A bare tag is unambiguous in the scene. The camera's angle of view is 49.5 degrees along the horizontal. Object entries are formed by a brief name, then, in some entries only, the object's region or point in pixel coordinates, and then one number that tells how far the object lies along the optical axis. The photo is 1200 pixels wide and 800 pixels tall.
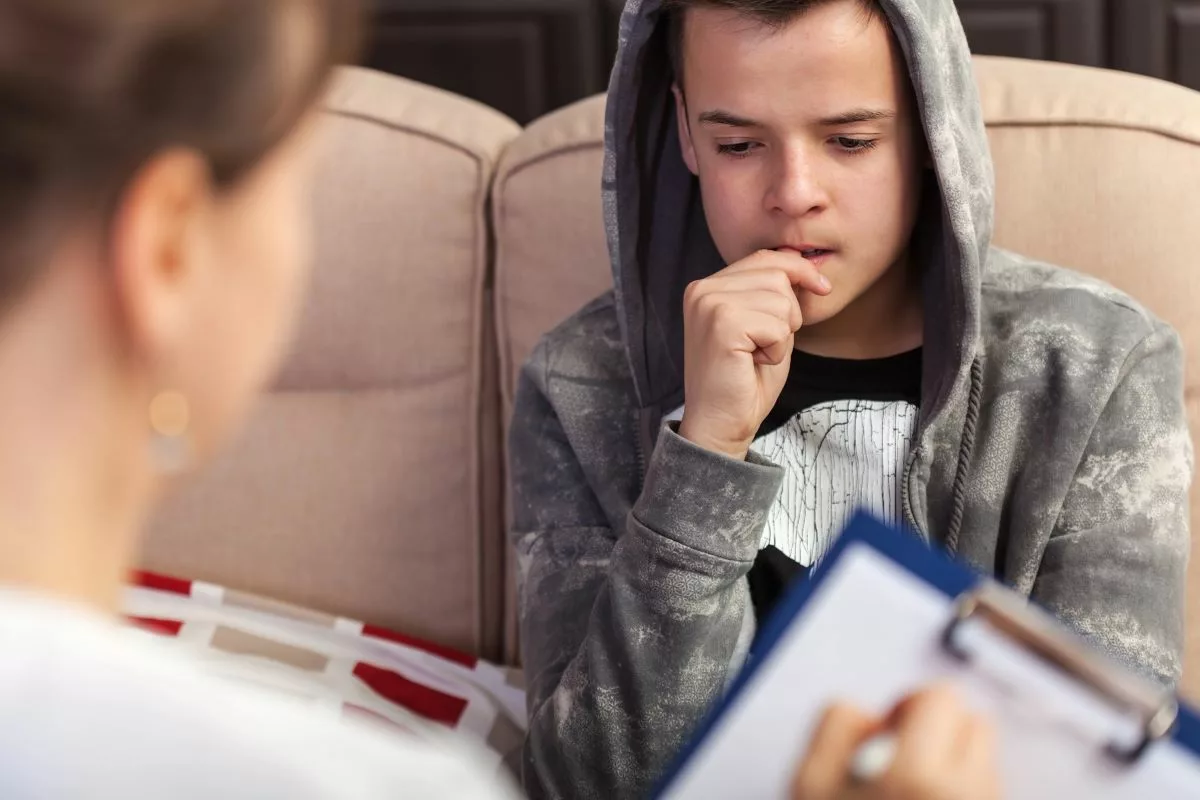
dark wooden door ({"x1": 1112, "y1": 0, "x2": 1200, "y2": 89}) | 1.61
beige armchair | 1.45
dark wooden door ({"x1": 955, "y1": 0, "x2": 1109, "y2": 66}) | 1.62
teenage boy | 1.02
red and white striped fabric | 1.40
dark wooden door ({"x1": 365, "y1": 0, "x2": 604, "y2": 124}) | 1.69
